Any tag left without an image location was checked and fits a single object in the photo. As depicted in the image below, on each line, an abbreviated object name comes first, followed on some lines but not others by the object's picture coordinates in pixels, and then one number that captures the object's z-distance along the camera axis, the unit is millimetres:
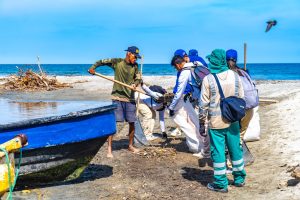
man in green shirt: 9125
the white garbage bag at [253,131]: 9750
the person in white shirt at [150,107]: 10111
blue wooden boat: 6777
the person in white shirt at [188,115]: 8898
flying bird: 14094
